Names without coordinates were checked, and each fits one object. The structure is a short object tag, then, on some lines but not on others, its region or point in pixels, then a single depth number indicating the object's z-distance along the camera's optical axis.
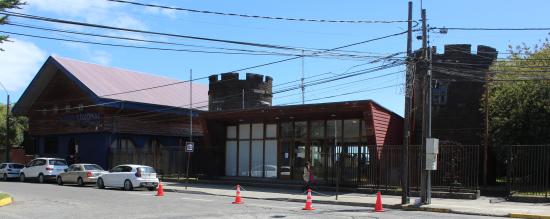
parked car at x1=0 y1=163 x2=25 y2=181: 38.41
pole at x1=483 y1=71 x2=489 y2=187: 26.73
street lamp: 44.52
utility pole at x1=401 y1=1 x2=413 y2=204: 21.14
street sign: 29.55
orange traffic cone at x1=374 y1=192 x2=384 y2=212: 18.69
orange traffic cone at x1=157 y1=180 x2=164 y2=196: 24.53
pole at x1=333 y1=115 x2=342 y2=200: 28.00
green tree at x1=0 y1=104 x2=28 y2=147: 59.09
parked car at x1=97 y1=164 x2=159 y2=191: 27.95
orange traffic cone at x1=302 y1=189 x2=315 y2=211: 18.16
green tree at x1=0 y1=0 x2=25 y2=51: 15.56
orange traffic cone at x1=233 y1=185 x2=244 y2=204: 20.59
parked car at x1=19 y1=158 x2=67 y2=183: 35.41
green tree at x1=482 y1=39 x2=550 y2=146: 26.62
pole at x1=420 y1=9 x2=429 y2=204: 20.92
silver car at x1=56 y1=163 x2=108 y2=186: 31.73
